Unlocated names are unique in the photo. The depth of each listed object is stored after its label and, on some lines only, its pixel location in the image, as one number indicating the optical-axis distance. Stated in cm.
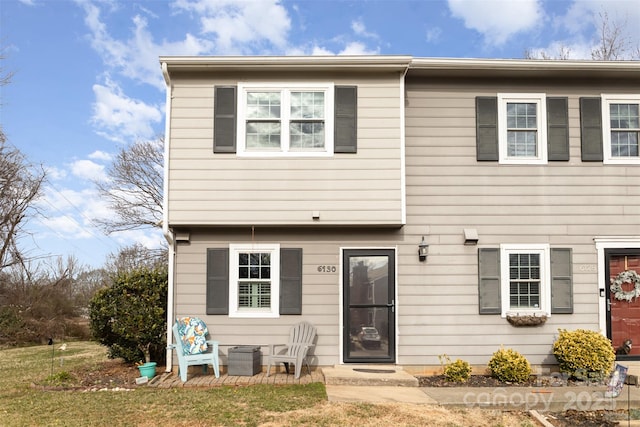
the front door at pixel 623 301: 780
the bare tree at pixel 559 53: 1612
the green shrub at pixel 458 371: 704
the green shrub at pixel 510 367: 702
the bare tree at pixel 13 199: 1544
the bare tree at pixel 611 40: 1501
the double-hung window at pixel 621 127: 802
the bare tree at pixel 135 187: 1939
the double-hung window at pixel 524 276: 776
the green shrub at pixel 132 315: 773
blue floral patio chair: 709
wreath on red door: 782
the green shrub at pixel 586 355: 698
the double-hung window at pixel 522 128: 793
